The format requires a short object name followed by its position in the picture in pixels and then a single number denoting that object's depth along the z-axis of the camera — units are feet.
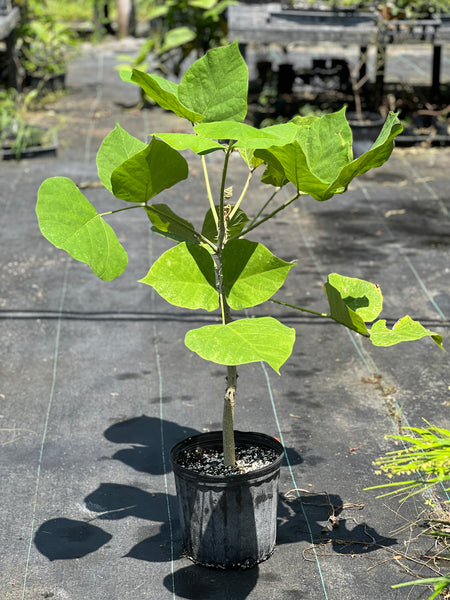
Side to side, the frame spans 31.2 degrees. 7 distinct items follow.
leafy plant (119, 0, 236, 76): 27.73
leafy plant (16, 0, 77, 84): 29.96
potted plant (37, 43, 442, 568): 6.42
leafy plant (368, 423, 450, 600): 5.74
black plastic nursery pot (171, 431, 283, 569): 7.84
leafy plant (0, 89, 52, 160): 22.94
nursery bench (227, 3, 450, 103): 22.58
